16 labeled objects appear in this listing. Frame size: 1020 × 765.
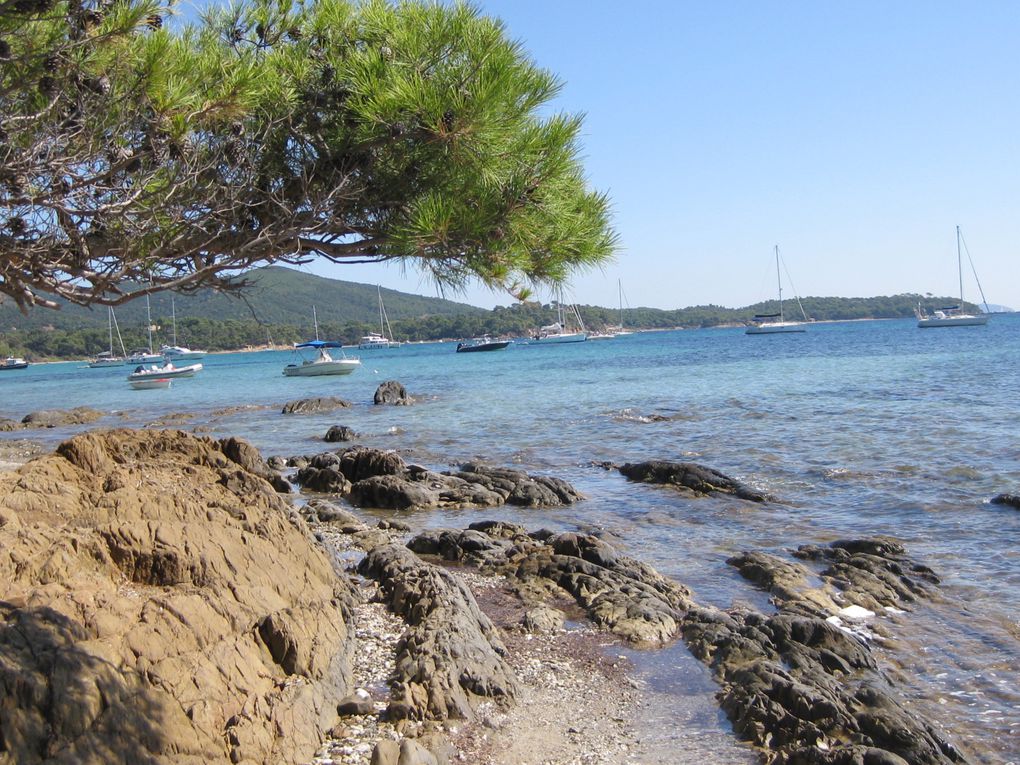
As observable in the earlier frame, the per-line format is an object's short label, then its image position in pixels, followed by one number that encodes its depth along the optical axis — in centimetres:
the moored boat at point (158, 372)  5281
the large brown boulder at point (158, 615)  381
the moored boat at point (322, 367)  5666
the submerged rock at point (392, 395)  3650
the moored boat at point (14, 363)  10638
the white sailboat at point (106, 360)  10102
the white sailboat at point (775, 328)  11712
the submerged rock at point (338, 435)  2427
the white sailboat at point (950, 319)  10306
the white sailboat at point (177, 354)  8796
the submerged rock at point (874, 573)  887
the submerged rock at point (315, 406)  3409
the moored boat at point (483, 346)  10444
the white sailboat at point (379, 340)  12528
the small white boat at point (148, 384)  5256
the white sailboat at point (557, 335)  12148
